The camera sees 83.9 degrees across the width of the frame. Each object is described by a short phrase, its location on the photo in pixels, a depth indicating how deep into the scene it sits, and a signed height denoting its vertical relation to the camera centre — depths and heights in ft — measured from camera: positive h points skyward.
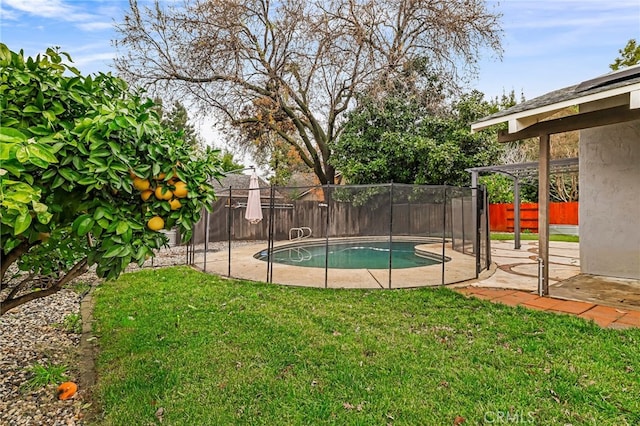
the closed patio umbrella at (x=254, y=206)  34.60 +0.43
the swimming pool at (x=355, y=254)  30.17 -4.13
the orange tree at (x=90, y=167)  4.01 +0.54
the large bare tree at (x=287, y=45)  38.83 +18.90
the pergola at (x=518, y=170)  27.81 +3.83
